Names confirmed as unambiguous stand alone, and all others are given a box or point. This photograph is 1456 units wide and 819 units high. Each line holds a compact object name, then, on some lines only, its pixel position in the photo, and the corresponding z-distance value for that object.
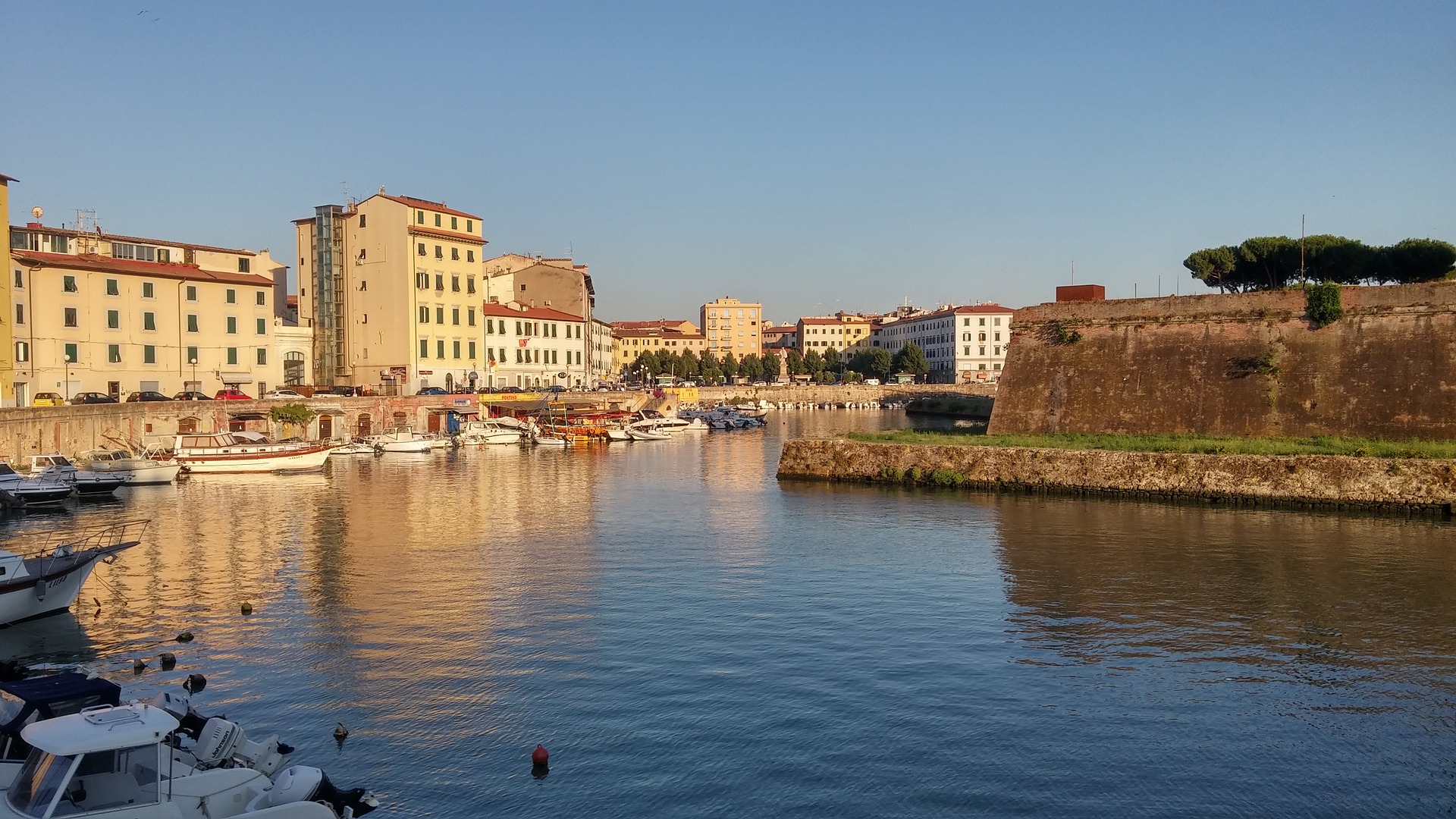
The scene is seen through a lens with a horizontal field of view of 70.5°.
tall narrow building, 74.69
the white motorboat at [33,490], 36.09
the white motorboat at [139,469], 44.19
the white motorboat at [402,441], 62.22
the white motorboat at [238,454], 49.03
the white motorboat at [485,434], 68.69
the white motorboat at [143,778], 9.70
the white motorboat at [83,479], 38.59
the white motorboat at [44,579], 20.03
